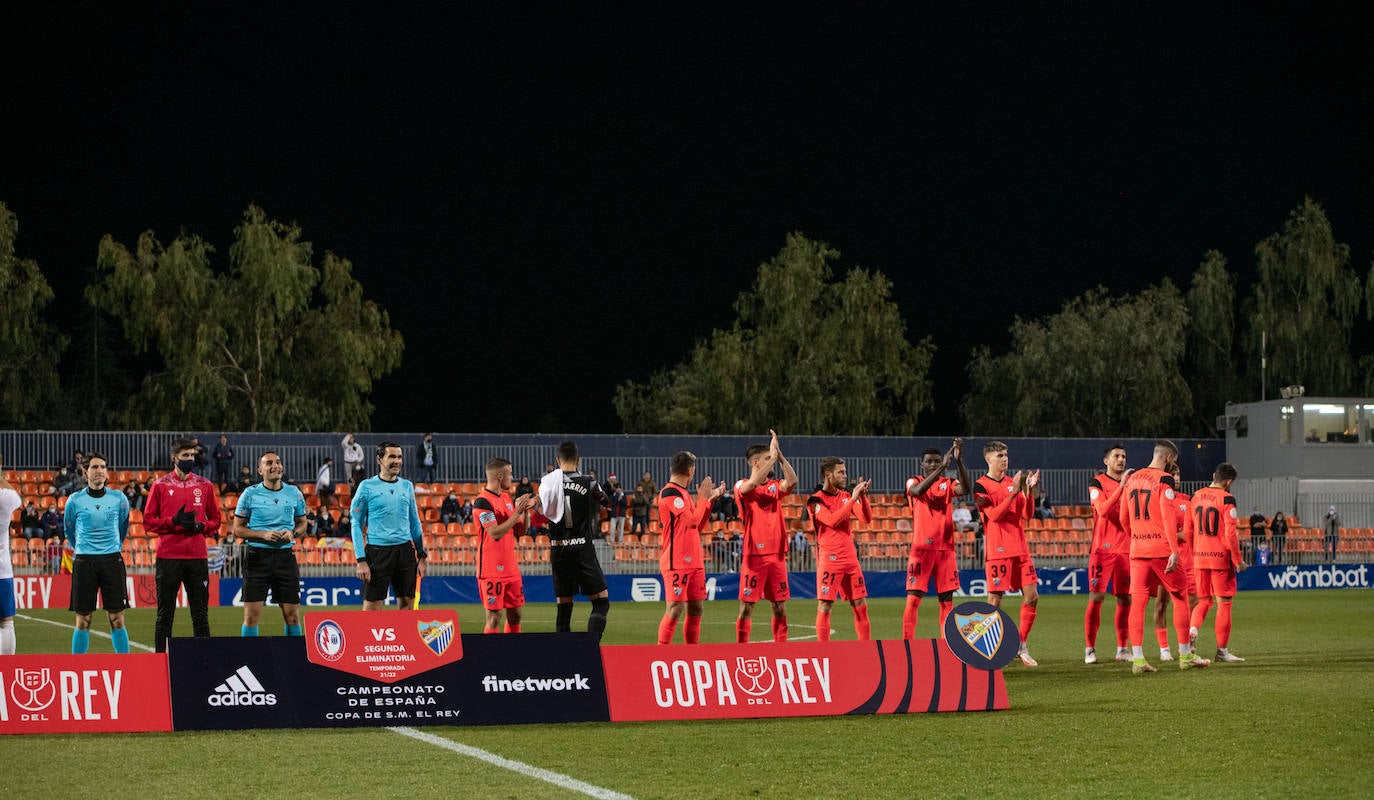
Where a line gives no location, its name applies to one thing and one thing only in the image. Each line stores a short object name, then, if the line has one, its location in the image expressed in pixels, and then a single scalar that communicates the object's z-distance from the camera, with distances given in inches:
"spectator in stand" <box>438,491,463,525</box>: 1428.4
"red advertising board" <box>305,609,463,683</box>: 418.0
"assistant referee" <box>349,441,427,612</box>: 565.9
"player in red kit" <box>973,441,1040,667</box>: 609.0
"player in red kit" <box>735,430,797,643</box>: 564.4
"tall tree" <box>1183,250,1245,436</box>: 2450.8
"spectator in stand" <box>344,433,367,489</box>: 1493.6
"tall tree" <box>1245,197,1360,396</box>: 2409.0
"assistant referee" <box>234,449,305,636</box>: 568.4
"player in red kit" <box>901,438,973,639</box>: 594.2
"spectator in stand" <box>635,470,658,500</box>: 1542.8
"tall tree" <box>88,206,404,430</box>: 1983.3
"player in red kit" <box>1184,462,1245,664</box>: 613.9
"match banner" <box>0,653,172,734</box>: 402.0
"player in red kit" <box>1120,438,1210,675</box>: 589.0
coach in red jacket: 546.9
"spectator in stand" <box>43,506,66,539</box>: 1283.2
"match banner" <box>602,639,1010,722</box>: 435.8
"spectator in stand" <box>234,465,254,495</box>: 1357.0
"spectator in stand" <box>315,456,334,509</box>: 1456.0
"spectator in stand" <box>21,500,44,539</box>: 1295.5
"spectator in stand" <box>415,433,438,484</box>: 1573.6
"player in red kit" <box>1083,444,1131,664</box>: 625.3
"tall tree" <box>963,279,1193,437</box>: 2353.6
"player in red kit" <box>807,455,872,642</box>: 579.8
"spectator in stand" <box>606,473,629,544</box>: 1469.0
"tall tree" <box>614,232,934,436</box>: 2293.3
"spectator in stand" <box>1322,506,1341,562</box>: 1614.2
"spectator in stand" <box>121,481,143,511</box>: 1364.4
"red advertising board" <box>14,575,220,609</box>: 1162.0
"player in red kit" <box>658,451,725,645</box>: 536.4
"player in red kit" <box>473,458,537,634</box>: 599.5
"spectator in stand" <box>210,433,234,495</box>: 1496.1
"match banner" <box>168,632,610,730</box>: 411.2
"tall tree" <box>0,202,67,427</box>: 1946.4
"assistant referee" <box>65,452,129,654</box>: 553.3
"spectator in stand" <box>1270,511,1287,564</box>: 1639.5
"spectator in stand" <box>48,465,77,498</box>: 1368.1
